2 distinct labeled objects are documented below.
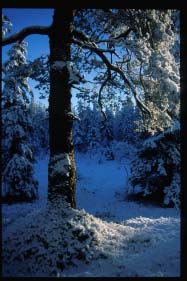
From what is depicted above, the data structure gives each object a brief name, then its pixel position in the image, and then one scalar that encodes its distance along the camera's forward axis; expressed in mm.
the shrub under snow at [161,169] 19156
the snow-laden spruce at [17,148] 21172
